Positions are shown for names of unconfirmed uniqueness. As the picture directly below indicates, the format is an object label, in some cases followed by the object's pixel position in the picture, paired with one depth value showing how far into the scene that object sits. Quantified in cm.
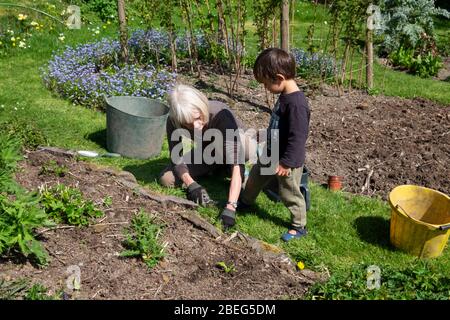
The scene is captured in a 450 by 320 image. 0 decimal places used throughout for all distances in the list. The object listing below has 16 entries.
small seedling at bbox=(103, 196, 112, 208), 410
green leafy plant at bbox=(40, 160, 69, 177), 449
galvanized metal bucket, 515
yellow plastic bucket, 383
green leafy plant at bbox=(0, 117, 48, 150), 506
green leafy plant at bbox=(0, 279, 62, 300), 302
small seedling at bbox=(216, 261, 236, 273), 352
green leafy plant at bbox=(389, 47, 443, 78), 877
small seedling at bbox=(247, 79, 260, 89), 747
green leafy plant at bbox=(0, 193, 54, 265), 312
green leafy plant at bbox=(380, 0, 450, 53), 927
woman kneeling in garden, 407
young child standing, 372
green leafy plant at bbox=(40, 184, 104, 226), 381
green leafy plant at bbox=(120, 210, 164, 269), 352
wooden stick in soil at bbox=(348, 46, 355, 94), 741
